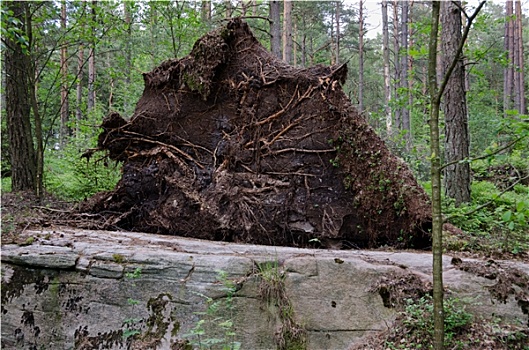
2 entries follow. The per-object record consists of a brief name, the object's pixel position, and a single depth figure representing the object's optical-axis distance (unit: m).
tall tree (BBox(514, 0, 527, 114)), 20.48
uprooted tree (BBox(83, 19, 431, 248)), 5.46
